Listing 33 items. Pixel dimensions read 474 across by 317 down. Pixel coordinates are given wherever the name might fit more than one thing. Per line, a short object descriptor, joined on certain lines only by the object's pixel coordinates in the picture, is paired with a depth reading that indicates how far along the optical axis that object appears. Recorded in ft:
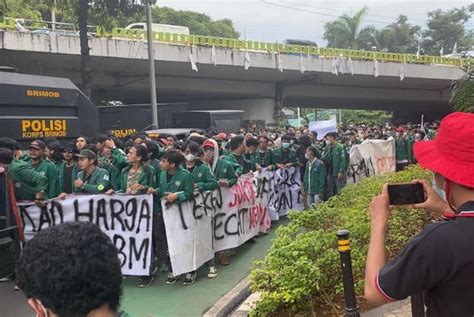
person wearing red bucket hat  5.33
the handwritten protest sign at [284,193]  31.73
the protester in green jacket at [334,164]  33.60
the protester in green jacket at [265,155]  32.81
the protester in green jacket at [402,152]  50.83
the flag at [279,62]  91.71
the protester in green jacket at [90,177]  21.57
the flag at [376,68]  101.91
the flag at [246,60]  87.30
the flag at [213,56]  84.43
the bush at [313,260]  13.82
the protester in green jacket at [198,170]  21.93
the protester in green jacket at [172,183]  20.31
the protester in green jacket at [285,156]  34.35
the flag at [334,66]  97.96
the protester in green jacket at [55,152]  24.21
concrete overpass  73.67
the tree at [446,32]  234.38
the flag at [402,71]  104.68
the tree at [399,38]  223.30
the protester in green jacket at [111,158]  23.26
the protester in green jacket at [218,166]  23.57
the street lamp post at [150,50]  58.20
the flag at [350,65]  99.76
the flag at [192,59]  82.28
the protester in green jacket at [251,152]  30.19
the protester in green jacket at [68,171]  23.59
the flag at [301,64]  95.25
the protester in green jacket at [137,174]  20.99
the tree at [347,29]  158.51
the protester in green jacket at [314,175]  31.53
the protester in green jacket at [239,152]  26.99
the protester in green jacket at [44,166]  22.26
